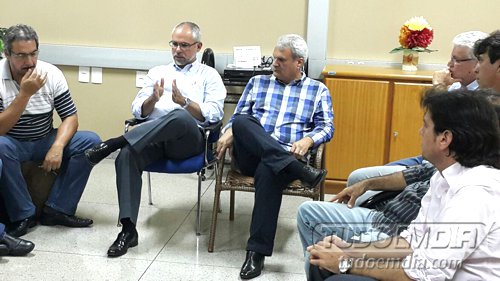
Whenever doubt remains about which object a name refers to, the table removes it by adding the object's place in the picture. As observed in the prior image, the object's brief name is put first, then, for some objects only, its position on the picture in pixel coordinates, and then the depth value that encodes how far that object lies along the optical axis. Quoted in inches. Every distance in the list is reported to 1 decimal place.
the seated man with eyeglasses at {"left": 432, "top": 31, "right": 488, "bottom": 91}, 124.5
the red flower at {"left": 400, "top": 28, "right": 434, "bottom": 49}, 171.9
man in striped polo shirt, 131.4
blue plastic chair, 136.0
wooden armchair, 126.5
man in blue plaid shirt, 122.0
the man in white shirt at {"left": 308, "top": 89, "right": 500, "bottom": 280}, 64.0
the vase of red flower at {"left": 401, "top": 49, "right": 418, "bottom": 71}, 176.1
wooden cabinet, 165.5
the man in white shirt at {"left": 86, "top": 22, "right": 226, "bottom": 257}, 130.8
